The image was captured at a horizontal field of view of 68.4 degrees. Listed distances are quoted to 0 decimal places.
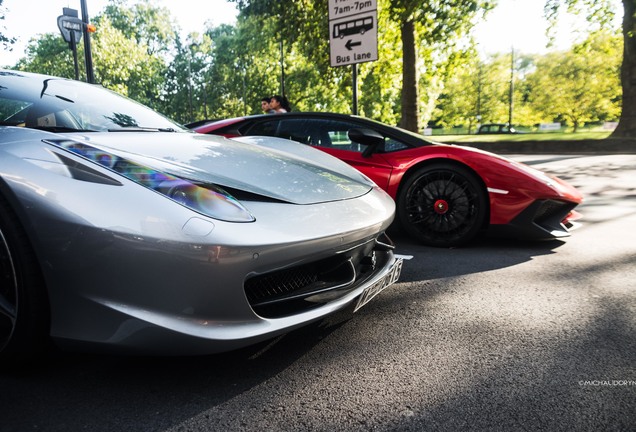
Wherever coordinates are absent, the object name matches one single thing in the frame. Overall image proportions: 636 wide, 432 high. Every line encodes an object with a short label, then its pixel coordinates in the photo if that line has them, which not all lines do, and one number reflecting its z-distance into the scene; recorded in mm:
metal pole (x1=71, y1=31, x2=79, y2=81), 9797
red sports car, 3691
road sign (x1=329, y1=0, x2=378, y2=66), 5832
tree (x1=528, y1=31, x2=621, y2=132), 37000
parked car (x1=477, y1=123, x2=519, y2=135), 49497
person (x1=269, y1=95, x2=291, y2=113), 7707
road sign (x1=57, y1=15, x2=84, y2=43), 9383
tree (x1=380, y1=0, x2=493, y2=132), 12453
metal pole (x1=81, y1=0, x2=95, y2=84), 10477
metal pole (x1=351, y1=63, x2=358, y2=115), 6066
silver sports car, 1636
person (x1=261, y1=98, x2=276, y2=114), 8012
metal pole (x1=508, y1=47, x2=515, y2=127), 42678
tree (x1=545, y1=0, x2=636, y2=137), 15891
